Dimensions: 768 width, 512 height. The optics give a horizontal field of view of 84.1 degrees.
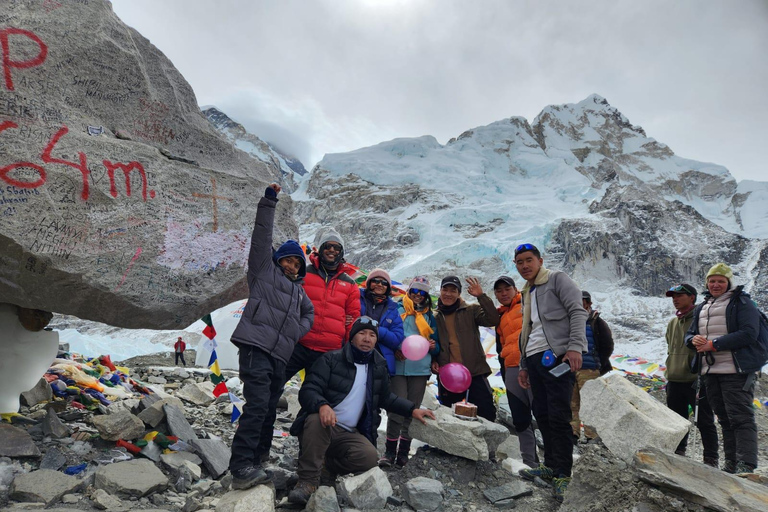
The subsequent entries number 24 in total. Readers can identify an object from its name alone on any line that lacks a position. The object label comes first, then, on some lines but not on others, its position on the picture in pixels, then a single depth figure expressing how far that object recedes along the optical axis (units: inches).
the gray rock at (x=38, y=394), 156.8
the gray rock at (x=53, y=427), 134.3
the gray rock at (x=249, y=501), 100.8
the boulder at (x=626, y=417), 151.6
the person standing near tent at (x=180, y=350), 522.0
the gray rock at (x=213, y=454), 136.0
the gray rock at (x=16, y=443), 117.8
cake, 157.4
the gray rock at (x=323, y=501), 106.0
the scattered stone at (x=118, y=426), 135.3
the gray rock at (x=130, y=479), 110.3
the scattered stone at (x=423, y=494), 122.4
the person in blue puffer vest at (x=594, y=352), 217.2
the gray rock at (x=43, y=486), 100.0
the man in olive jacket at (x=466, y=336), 169.5
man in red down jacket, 143.3
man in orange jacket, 160.1
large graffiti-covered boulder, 116.9
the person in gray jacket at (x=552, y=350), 126.1
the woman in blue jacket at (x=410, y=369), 151.3
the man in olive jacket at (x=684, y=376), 169.8
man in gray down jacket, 113.2
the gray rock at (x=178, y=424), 150.9
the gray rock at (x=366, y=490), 113.3
